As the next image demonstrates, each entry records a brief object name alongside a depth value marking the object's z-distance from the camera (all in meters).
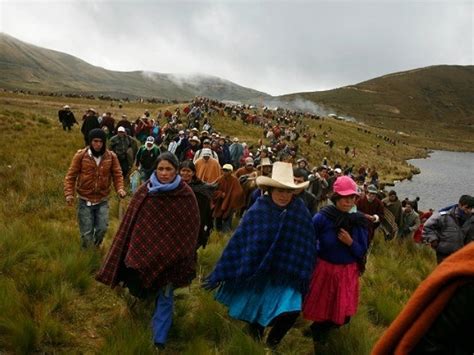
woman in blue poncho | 3.98
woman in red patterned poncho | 3.98
